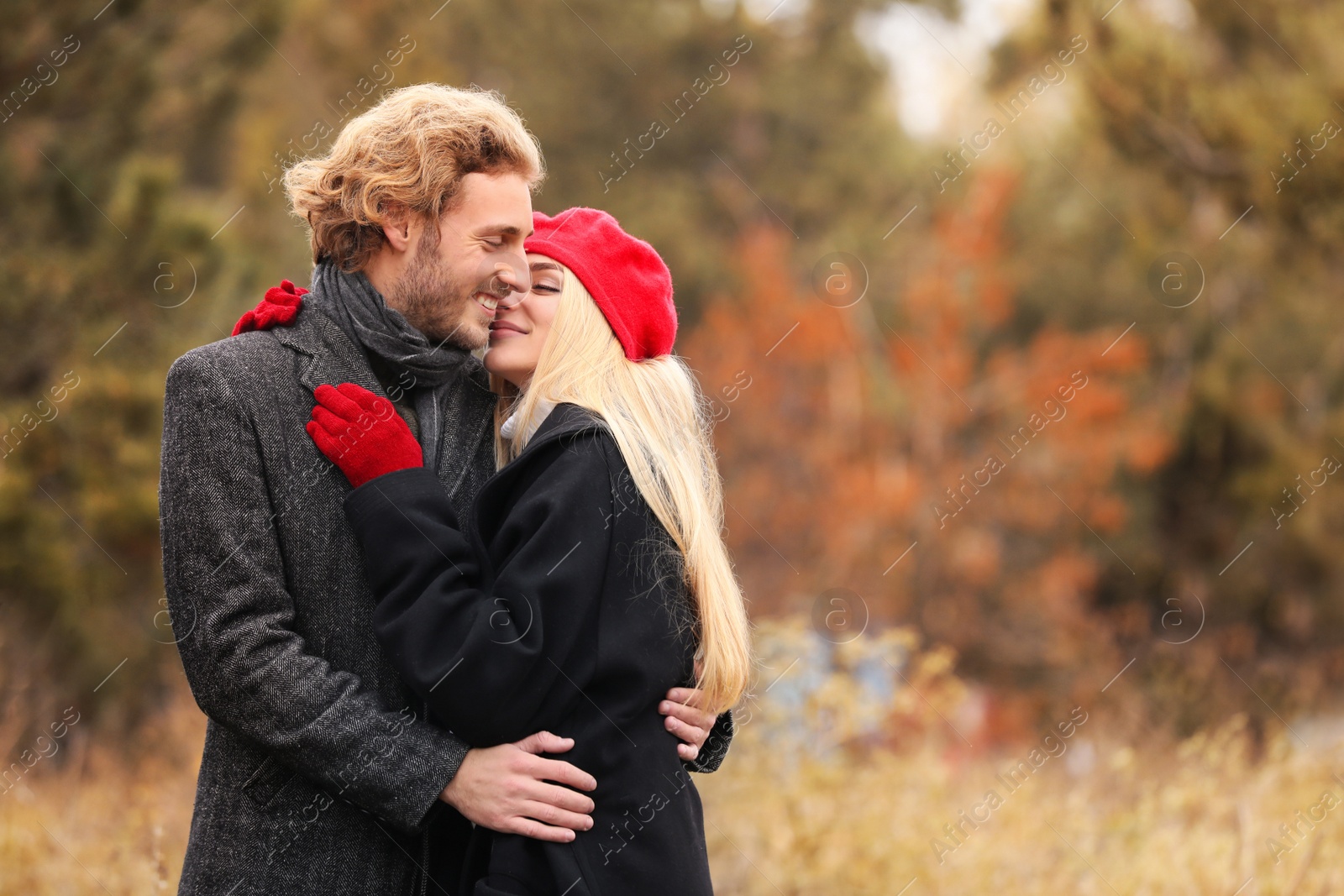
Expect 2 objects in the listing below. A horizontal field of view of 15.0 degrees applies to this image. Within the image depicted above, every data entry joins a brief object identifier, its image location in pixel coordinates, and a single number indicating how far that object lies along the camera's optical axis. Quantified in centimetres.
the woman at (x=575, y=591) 569
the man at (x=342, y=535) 568
